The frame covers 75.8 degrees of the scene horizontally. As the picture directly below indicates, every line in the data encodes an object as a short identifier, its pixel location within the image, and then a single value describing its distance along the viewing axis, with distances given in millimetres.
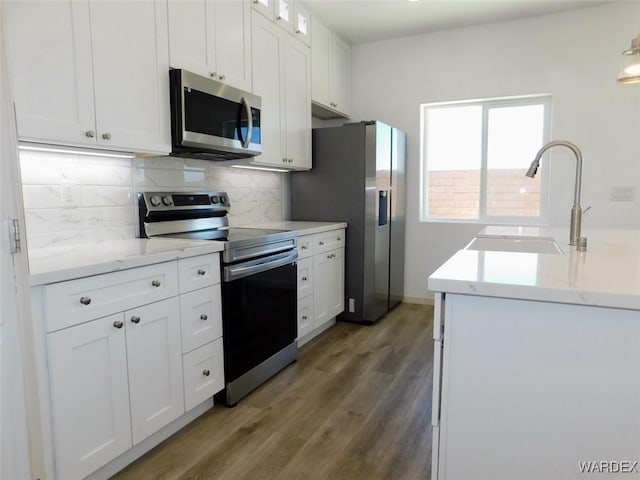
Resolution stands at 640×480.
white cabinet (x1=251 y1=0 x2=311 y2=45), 2792
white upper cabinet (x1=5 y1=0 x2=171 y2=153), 1493
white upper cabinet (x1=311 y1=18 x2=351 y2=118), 3531
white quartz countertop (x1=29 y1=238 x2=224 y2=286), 1368
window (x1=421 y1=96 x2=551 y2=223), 3744
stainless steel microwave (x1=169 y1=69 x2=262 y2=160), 2102
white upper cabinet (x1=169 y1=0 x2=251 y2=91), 2121
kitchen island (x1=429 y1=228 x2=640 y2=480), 1032
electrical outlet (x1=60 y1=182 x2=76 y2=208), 1895
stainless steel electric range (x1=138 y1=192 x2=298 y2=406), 2139
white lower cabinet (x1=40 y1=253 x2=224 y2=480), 1390
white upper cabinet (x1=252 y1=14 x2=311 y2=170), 2797
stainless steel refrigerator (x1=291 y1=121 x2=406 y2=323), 3383
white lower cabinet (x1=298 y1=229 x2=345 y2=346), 2941
